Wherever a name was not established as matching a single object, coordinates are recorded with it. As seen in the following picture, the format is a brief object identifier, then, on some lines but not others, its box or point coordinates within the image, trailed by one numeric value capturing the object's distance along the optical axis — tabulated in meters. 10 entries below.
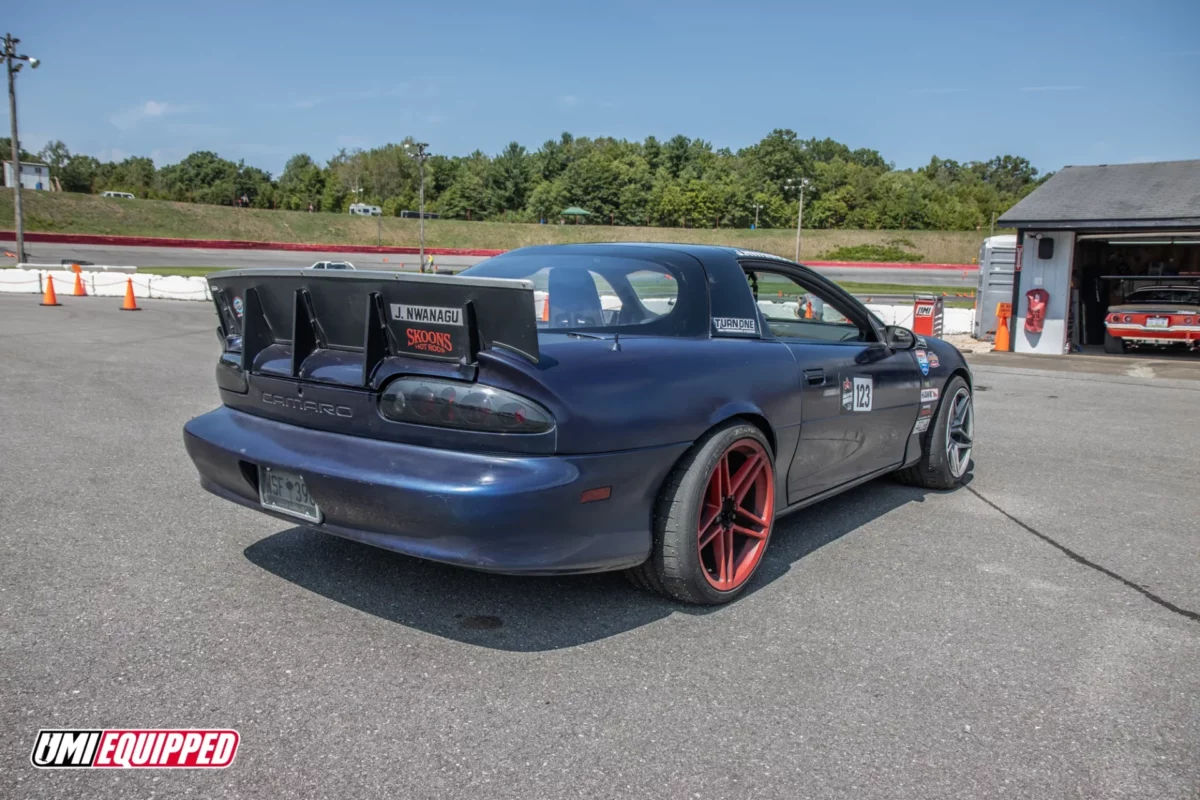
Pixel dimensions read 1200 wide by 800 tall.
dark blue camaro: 2.80
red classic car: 14.98
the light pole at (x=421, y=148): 45.41
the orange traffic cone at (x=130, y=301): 18.72
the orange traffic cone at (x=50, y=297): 19.12
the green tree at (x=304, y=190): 101.81
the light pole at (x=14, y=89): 31.23
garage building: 15.02
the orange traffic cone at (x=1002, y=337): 16.56
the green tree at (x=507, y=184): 97.88
